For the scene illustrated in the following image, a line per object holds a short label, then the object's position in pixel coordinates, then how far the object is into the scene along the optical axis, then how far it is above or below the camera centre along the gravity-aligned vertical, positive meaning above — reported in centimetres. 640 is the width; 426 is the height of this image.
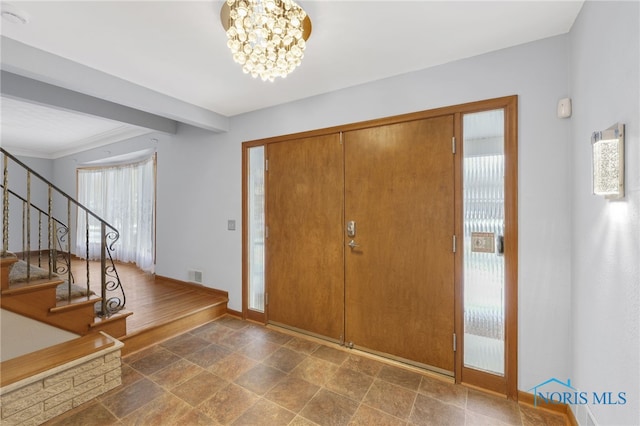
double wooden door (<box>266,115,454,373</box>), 216 -24
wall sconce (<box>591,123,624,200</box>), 109 +22
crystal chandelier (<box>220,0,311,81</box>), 134 +97
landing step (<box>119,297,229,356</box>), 251 -123
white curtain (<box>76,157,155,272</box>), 470 +14
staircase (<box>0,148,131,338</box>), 194 -73
